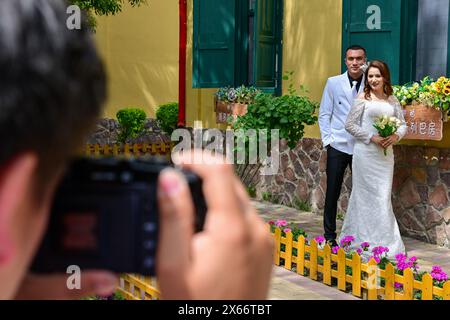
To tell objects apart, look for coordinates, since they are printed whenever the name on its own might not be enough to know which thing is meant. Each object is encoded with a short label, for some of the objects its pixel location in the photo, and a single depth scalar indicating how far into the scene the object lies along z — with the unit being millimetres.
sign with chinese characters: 6688
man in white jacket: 6824
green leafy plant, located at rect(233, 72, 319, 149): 7105
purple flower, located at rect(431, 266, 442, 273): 4993
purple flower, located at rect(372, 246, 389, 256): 5742
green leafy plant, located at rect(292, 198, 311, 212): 9375
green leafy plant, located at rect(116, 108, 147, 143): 13500
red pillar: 11320
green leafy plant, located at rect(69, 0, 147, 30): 9602
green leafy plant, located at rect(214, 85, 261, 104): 9289
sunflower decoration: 6583
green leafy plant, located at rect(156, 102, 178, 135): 12742
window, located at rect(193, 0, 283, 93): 10273
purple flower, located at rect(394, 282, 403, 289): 5100
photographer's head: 614
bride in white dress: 6379
